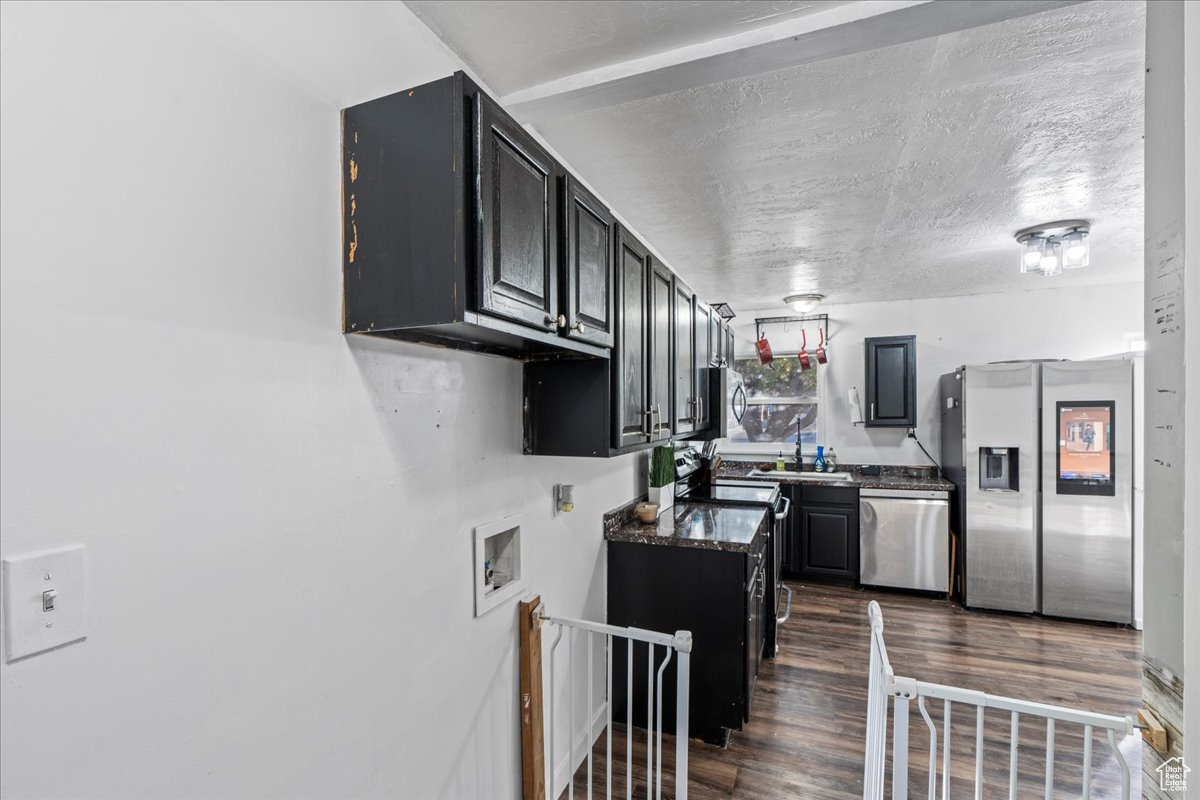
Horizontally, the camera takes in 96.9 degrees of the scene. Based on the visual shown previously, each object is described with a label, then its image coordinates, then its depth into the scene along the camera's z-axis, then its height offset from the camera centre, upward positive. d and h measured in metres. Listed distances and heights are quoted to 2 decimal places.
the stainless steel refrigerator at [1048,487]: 3.62 -0.63
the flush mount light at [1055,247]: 2.80 +0.83
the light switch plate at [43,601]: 0.67 -0.26
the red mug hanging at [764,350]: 4.99 +0.46
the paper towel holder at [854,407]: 4.86 -0.08
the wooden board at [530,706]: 1.80 -1.05
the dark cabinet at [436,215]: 1.04 +0.38
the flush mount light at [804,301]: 4.50 +0.83
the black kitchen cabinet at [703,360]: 3.08 +0.24
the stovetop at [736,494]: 3.31 -0.64
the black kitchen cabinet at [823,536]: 4.46 -1.17
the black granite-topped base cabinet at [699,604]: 2.33 -0.94
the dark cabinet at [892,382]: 4.76 +0.15
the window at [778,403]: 5.20 -0.04
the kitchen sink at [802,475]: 4.71 -0.70
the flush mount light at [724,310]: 4.39 +0.74
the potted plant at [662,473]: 3.02 -0.43
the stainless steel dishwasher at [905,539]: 4.19 -1.13
